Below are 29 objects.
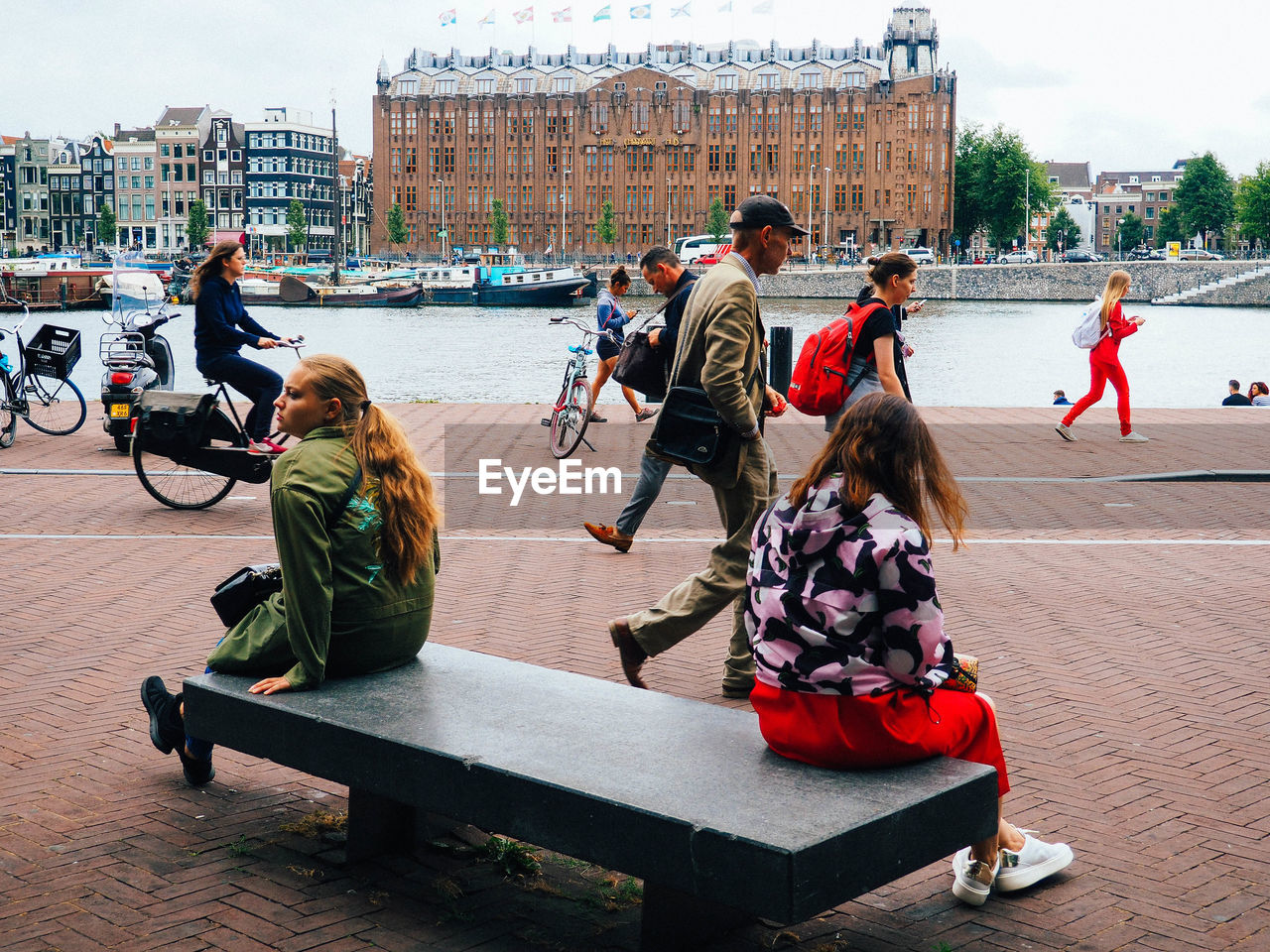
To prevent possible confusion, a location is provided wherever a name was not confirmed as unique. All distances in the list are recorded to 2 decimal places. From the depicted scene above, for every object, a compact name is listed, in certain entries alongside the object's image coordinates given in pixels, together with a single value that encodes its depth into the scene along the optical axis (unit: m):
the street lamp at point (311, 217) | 107.44
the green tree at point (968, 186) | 95.56
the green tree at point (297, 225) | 98.06
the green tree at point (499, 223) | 103.56
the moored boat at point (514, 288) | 69.94
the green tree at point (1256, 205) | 87.62
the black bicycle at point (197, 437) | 7.96
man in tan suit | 4.33
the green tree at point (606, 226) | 102.75
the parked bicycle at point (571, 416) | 11.20
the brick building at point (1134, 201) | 161.12
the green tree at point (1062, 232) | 132.88
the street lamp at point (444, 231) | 107.39
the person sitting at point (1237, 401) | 17.12
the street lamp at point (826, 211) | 103.19
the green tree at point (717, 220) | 99.77
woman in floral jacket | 2.63
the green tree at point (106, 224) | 104.75
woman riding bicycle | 8.20
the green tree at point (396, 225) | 105.62
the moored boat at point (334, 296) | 70.75
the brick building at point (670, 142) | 102.38
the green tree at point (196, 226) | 100.96
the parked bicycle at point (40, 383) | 11.69
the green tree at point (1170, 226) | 113.56
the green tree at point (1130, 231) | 138.75
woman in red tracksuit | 12.01
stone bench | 2.38
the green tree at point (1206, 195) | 100.00
